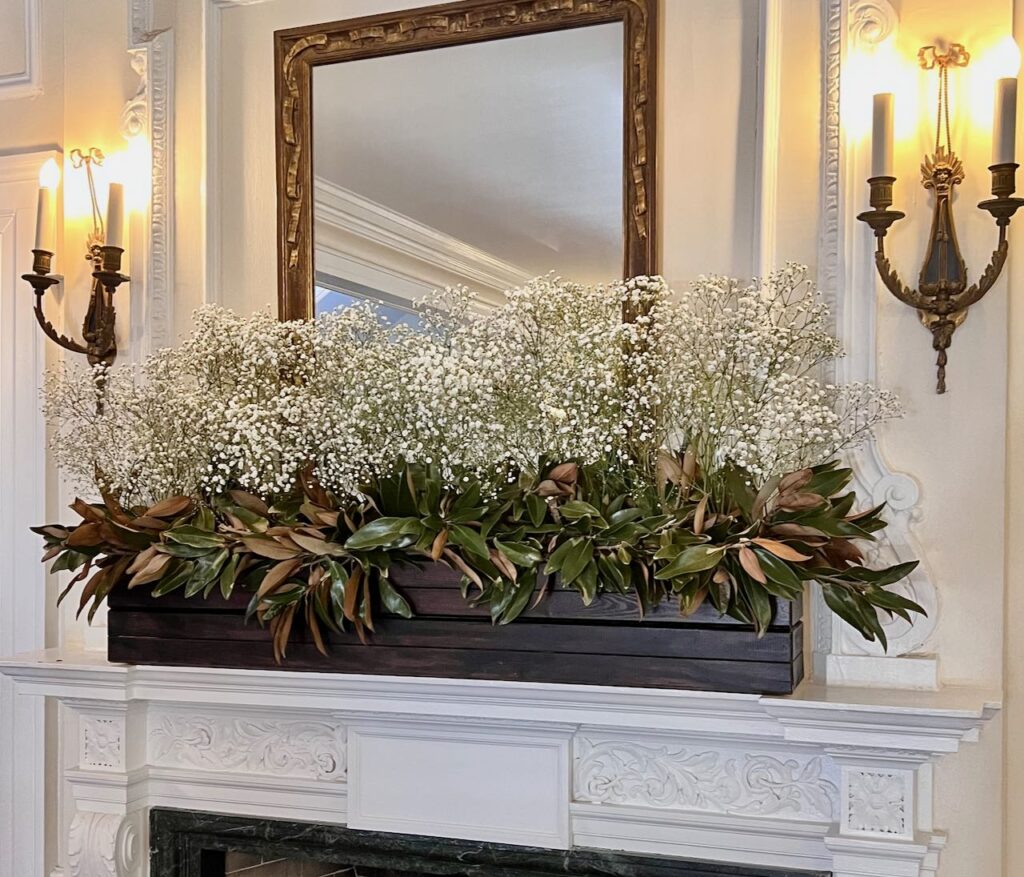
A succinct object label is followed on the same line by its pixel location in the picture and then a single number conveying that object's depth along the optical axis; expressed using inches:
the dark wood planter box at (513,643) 66.2
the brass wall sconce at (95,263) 90.0
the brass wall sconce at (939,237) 69.3
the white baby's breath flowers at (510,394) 67.7
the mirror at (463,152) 79.8
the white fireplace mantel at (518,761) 65.3
